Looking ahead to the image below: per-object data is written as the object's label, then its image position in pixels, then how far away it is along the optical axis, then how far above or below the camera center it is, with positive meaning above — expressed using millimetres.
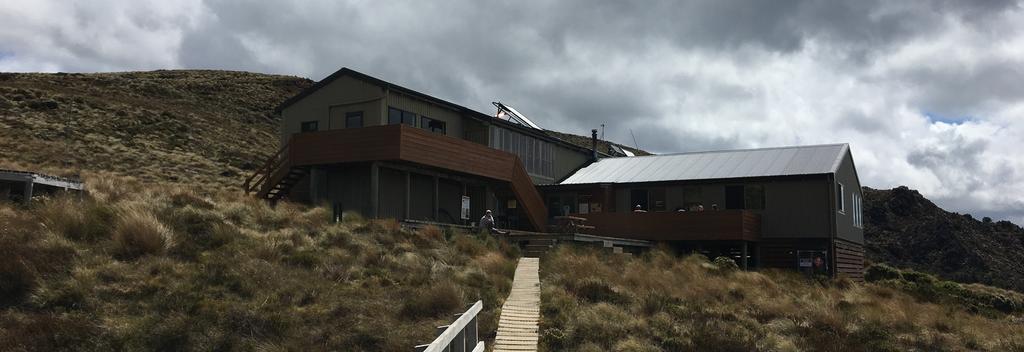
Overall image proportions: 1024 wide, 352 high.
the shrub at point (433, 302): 17641 -1433
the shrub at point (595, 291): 20641 -1335
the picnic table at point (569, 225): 32562 +506
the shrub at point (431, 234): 25562 +51
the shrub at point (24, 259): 15992 -576
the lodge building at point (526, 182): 31234 +2354
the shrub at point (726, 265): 29422 -910
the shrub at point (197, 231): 19703 +45
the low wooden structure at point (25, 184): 21297 +1217
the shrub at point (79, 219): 19094 +269
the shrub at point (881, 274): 42125 -1643
